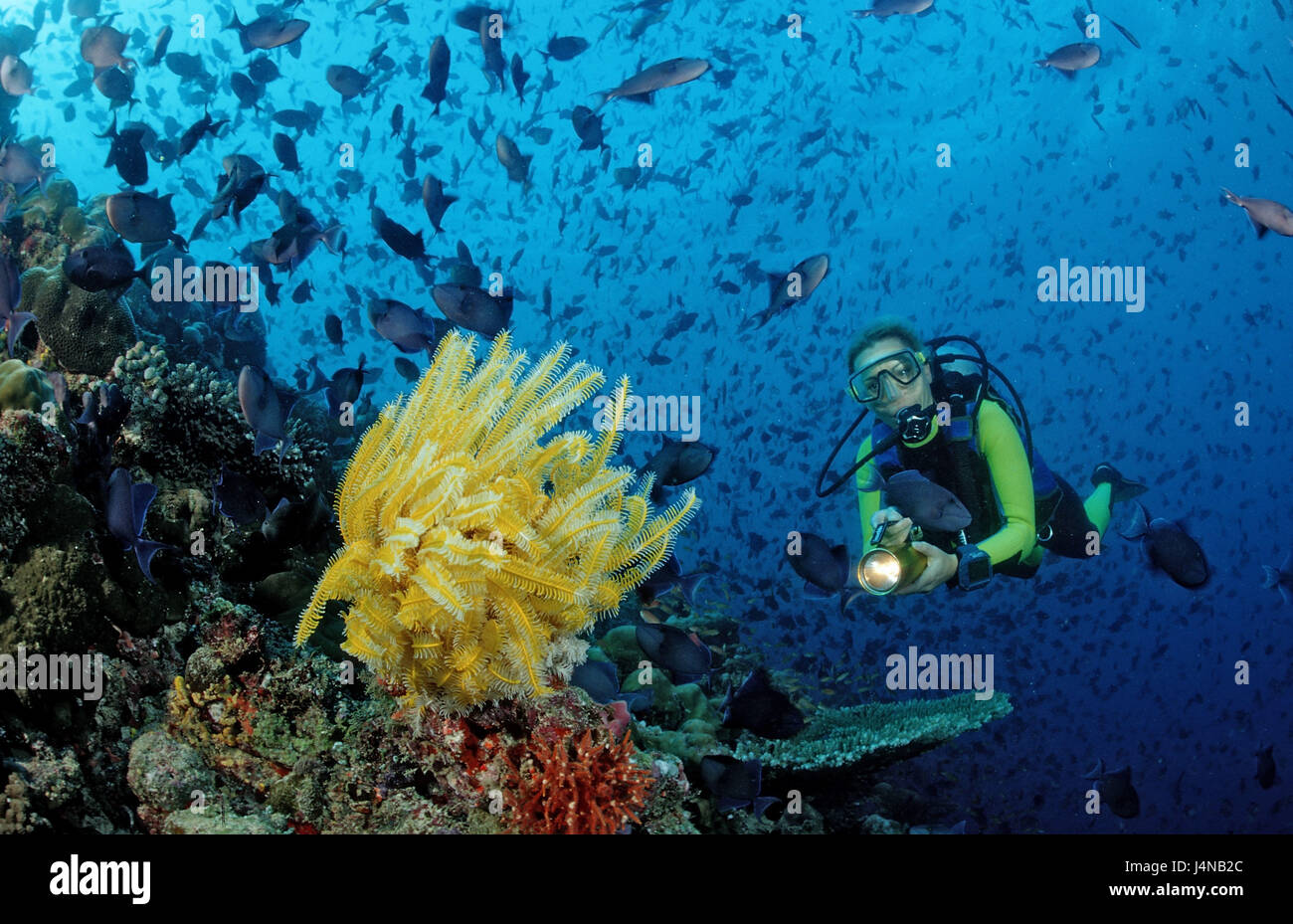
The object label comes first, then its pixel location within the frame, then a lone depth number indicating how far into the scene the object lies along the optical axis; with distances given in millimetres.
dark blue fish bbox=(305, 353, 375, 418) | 5039
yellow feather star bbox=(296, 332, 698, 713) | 2805
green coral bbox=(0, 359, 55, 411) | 3822
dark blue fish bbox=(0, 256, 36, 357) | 3988
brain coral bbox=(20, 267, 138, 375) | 4703
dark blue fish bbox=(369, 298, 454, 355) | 4992
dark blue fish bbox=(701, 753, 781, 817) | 3910
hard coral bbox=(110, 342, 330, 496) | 4195
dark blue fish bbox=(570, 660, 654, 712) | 3758
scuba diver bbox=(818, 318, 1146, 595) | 5469
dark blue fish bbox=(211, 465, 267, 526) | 3752
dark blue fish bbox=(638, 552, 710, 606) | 4379
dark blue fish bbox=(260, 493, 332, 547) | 3887
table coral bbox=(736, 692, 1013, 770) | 4828
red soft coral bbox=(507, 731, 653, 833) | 3002
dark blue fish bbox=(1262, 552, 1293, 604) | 6008
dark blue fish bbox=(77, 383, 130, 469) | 3916
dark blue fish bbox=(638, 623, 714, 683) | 4297
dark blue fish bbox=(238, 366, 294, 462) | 3980
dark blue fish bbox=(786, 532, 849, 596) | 4816
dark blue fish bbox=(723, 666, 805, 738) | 4238
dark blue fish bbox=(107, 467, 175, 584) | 3459
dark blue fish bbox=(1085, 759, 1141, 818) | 5504
